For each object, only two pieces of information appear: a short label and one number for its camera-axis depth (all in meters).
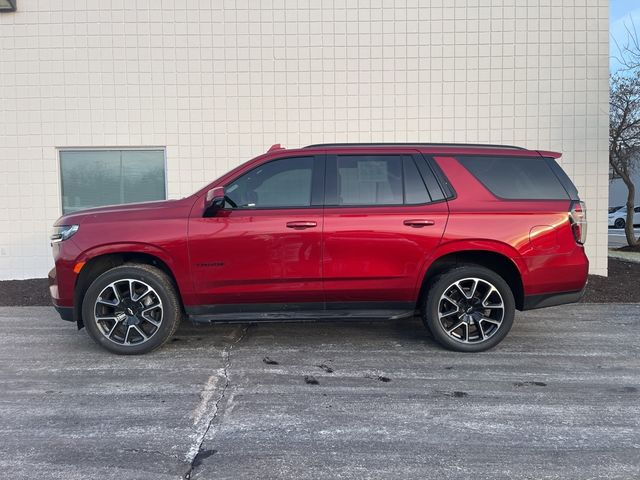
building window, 8.91
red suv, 4.55
